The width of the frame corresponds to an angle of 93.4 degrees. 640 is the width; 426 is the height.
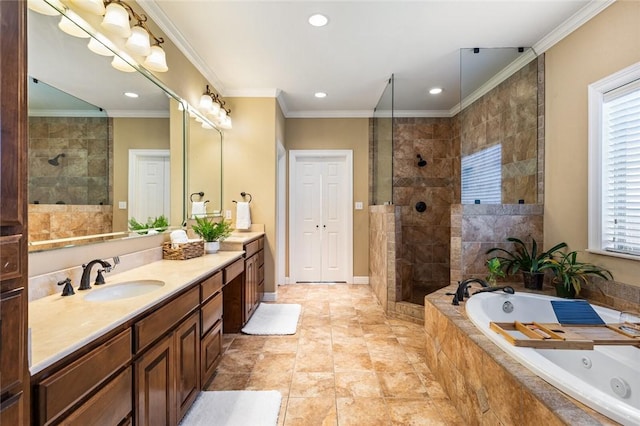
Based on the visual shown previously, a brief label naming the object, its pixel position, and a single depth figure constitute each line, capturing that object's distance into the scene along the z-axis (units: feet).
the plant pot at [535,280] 8.05
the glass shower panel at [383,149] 12.32
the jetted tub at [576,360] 3.36
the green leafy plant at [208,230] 8.70
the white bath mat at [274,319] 9.55
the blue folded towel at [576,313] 6.06
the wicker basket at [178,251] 7.53
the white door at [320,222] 15.42
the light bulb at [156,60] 6.66
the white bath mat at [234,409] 5.52
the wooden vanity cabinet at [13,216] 1.99
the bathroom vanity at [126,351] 2.78
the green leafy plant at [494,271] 8.00
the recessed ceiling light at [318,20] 7.47
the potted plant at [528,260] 8.04
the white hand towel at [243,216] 11.82
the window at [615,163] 6.31
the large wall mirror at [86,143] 4.38
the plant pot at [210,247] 8.69
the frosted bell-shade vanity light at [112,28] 4.68
